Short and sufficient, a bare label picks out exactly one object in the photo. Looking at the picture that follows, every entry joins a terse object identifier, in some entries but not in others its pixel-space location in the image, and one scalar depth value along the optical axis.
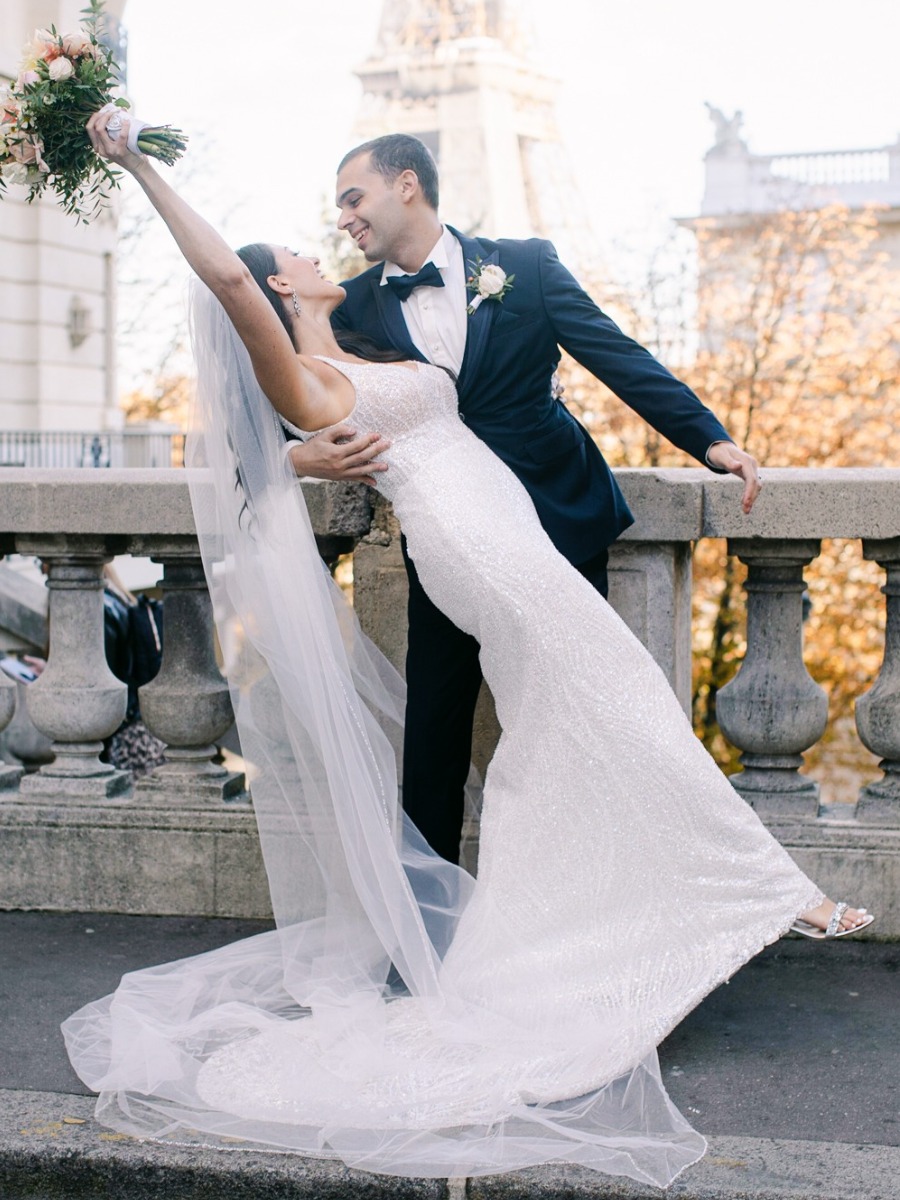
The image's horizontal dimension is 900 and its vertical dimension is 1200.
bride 3.38
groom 3.83
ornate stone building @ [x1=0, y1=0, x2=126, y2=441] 20.28
